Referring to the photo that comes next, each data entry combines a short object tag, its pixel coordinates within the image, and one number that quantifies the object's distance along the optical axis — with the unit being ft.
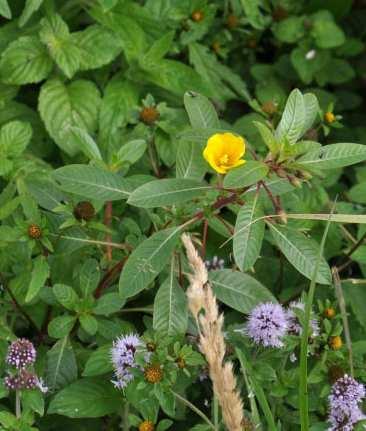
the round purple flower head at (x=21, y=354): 3.79
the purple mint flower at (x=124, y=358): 3.77
